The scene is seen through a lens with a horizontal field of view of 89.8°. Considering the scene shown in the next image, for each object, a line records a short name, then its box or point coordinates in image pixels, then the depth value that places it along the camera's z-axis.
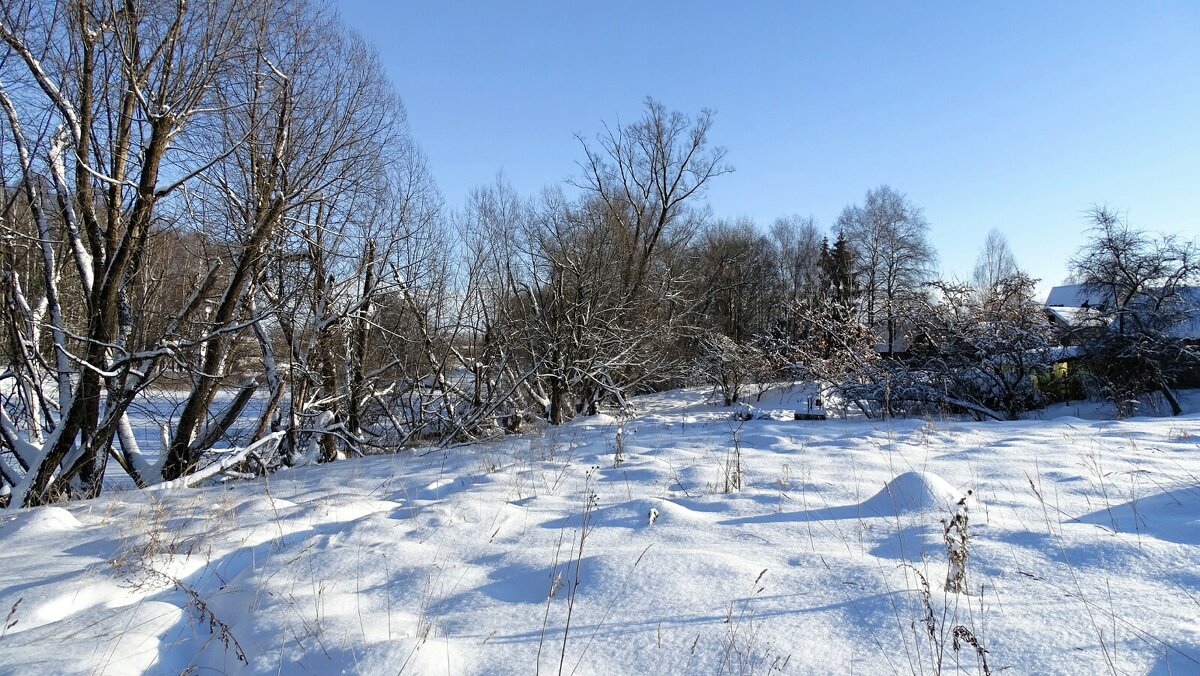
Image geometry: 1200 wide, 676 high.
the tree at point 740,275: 30.09
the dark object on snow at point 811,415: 9.37
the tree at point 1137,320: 11.54
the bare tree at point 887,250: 36.53
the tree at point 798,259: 42.84
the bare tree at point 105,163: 5.65
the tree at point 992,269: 49.06
